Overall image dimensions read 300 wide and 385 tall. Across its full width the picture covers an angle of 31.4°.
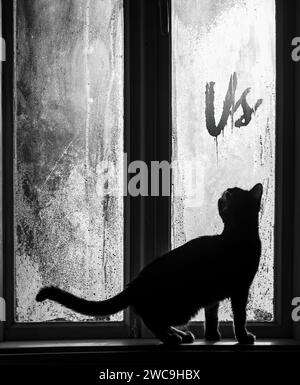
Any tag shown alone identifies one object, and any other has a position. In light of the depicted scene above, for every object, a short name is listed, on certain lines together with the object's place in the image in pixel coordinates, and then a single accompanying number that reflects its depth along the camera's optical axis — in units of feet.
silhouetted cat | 5.33
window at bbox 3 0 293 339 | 5.72
